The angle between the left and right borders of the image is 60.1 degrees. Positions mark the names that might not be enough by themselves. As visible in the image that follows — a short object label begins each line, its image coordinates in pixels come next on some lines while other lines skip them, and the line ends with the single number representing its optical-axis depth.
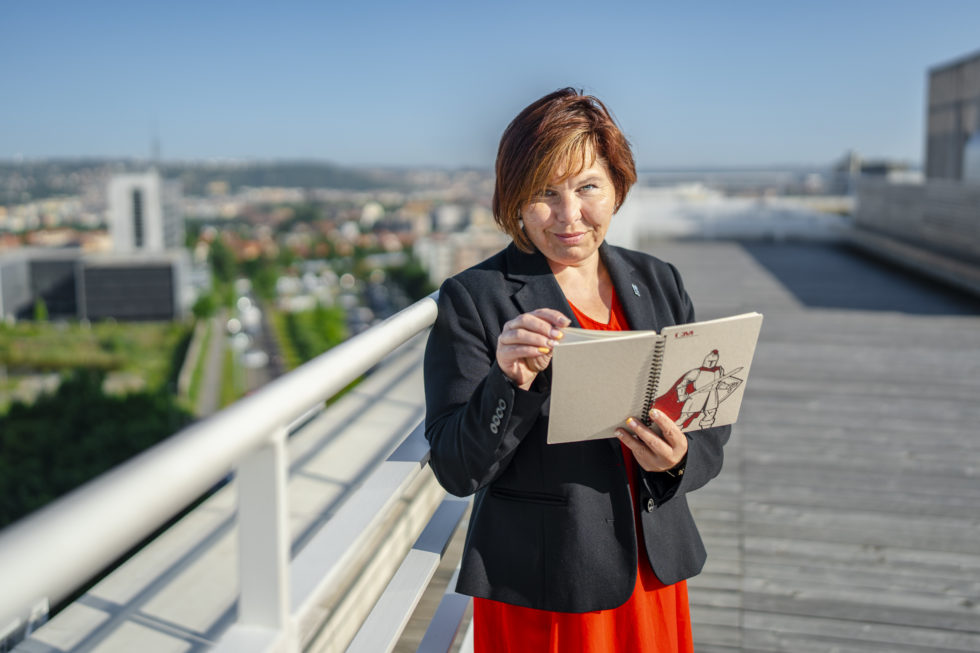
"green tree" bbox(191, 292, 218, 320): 88.06
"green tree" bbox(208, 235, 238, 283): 107.44
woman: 1.23
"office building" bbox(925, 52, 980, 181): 11.90
